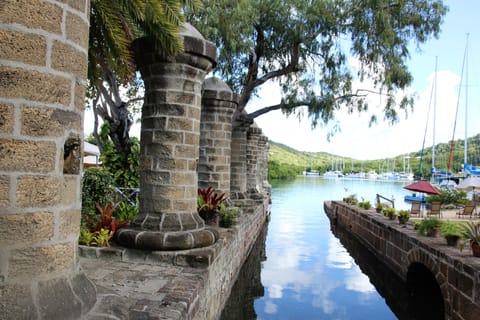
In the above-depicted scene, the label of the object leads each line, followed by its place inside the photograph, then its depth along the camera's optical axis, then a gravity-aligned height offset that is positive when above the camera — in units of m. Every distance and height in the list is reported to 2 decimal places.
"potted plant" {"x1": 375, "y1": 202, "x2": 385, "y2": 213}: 15.59 -1.22
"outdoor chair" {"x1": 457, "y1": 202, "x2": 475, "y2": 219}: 16.31 -1.29
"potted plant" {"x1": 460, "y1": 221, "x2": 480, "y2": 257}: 6.95 -1.02
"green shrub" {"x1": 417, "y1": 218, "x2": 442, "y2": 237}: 9.45 -1.18
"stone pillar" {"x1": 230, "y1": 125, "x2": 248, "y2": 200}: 13.62 +0.23
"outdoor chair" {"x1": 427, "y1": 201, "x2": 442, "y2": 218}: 16.80 -1.29
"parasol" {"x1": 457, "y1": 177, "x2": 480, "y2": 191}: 19.89 -0.29
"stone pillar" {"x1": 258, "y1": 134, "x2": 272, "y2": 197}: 24.58 +1.43
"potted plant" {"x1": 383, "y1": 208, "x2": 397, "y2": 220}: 13.18 -1.22
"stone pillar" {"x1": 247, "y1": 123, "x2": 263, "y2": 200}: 18.66 +0.80
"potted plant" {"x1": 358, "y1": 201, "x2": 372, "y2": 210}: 17.72 -1.31
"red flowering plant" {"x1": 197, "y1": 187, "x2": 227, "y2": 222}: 8.16 -0.71
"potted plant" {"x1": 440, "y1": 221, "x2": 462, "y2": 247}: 8.08 -1.12
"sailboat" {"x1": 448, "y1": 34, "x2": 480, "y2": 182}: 32.92 +0.70
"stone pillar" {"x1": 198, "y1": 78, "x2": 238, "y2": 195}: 9.67 +0.90
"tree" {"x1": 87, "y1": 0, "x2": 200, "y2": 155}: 5.69 +2.26
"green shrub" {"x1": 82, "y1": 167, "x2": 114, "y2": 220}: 9.09 -0.50
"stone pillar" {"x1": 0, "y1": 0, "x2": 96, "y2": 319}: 2.45 +0.05
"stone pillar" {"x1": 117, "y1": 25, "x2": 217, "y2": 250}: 5.70 +0.34
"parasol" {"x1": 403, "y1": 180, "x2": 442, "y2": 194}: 15.13 -0.42
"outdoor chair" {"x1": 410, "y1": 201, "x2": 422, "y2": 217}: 16.96 -1.33
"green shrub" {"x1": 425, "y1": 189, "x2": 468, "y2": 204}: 21.74 -1.08
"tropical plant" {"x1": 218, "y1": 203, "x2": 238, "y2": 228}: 8.49 -0.95
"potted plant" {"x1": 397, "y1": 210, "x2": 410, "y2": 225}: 11.77 -1.16
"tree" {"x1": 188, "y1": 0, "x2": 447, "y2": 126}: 13.20 +4.53
